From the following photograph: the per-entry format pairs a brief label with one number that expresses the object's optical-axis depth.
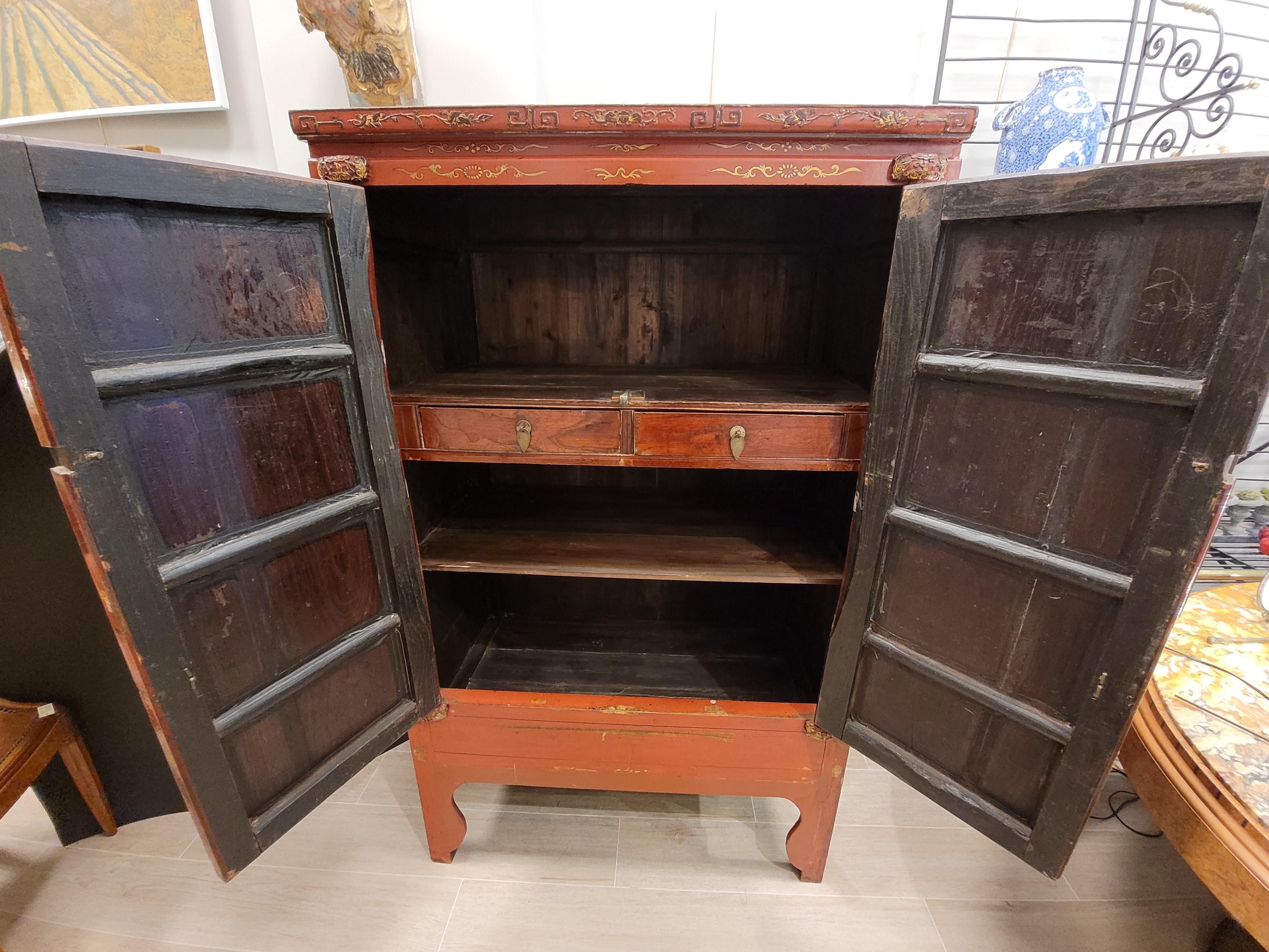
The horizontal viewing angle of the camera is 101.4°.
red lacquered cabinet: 0.66
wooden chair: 1.15
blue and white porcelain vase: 1.08
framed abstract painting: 1.34
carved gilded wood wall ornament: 1.16
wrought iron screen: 1.32
